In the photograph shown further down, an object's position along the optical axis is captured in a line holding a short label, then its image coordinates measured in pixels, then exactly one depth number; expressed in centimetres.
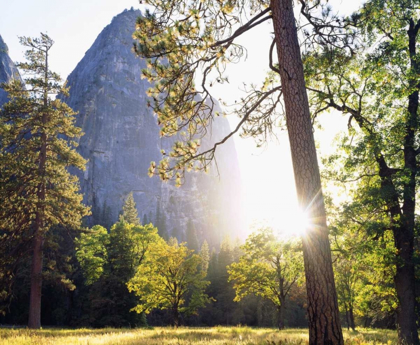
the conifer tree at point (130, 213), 4569
